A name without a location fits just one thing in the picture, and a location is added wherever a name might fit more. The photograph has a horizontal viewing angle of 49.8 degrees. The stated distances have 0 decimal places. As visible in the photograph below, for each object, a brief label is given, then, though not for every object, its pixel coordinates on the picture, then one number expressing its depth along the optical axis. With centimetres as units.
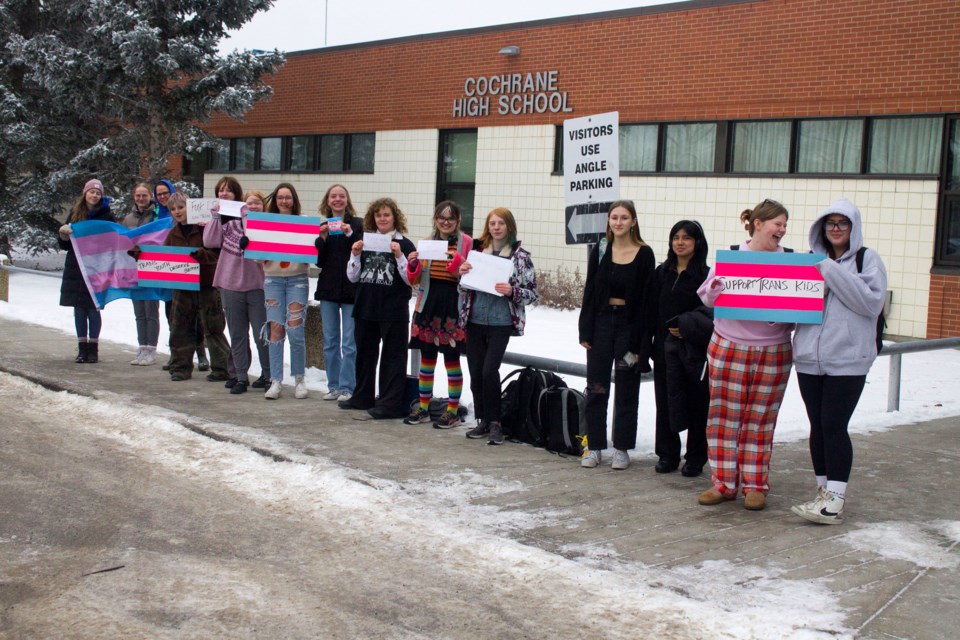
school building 1577
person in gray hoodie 607
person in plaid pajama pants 651
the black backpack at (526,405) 823
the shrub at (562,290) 1948
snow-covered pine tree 2128
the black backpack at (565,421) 793
